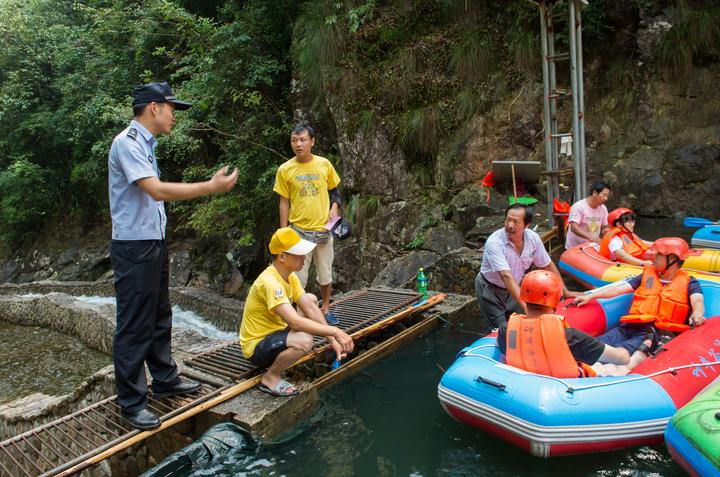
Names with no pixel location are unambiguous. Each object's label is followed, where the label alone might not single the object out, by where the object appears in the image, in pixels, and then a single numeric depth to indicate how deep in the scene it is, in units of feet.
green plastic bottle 20.52
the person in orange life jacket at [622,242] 20.39
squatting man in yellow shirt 11.87
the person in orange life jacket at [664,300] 13.69
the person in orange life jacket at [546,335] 10.85
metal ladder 24.40
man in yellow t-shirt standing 16.57
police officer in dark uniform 10.04
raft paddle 24.50
